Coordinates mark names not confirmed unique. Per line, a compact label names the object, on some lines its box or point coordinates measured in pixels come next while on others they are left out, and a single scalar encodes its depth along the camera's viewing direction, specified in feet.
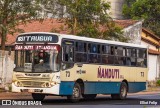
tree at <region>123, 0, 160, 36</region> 192.44
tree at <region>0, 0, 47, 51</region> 90.43
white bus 65.87
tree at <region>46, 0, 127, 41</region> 103.14
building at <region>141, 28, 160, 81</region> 155.46
